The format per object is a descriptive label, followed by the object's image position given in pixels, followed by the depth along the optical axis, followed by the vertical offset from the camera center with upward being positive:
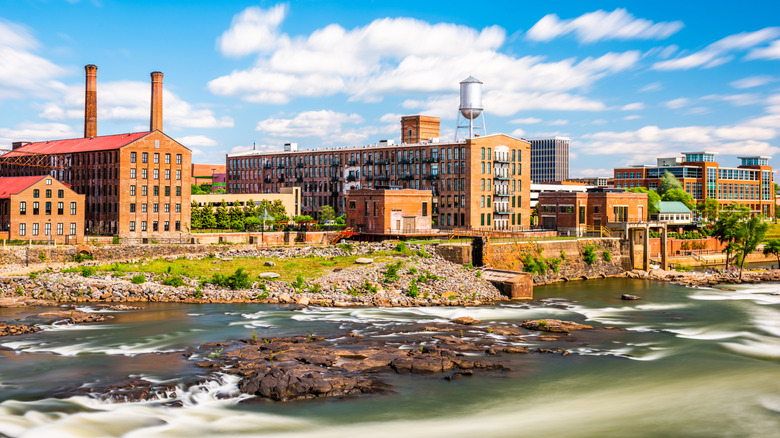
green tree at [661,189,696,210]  139.75 +6.45
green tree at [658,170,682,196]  150.38 +9.80
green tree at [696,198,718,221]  143.75 +3.96
